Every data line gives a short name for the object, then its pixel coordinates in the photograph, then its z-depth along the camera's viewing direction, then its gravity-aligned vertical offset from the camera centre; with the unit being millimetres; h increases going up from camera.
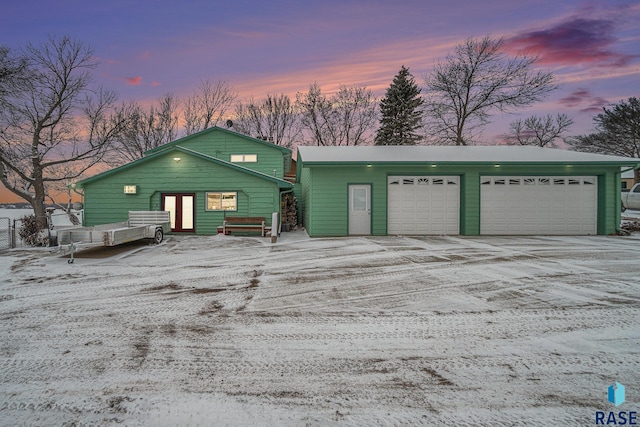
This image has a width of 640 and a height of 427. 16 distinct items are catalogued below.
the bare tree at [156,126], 30625 +8741
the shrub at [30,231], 11109 -810
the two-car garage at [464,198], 13234 +580
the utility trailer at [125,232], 8273 -646
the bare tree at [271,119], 33625 +10308
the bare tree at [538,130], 33844 +9178
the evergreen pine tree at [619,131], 27328 +7595
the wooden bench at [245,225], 13391 -623
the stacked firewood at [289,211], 16664 -6
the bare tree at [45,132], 14352 +4062
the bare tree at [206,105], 30594 +10790
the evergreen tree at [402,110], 30062 +10039
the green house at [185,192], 13977 +871
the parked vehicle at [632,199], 21156 +888
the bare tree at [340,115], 32156 +10261
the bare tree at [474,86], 23609 +10194
